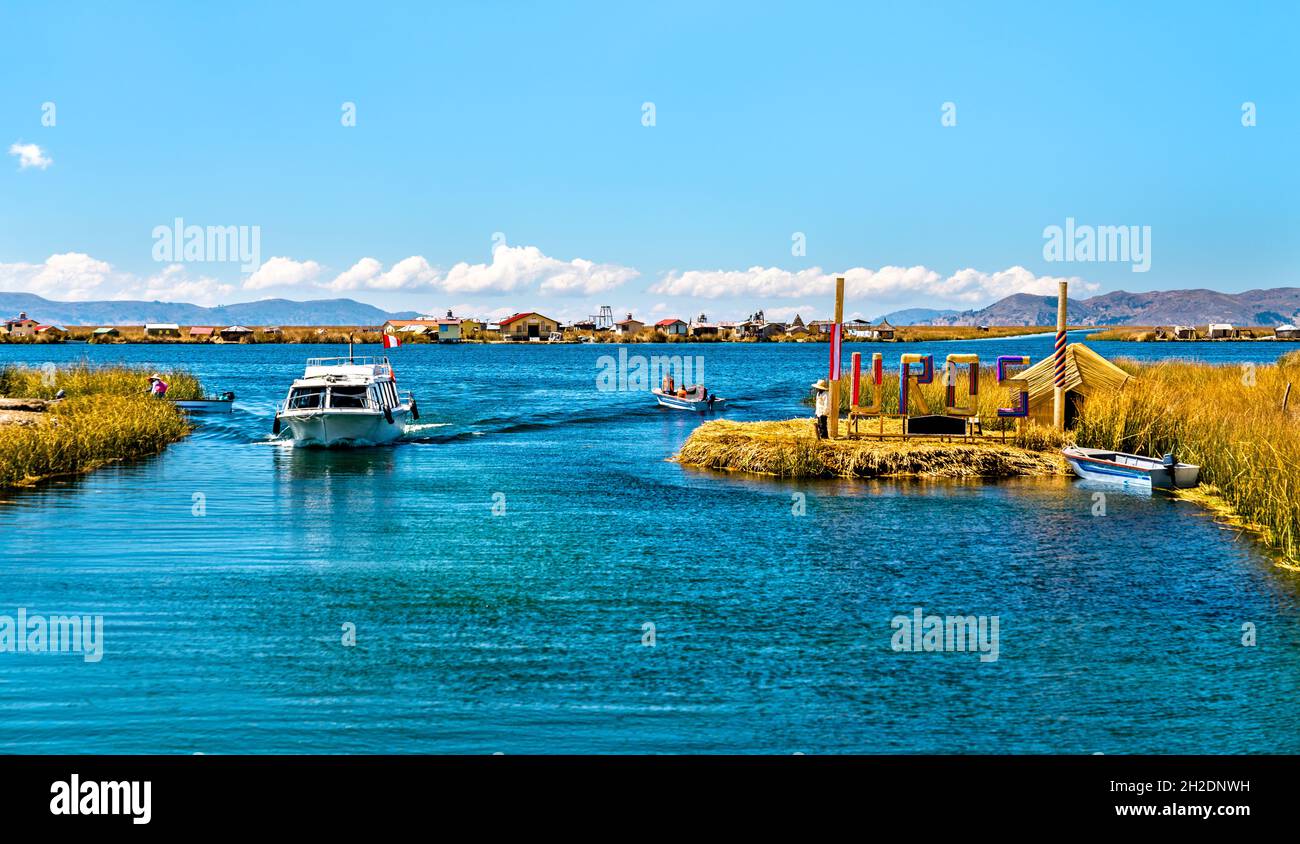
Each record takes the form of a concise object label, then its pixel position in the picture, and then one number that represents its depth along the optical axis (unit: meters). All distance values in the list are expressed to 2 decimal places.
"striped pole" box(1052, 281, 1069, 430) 37.72
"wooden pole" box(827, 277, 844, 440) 34.53
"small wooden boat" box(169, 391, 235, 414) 63.75
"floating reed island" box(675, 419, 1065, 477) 35.62
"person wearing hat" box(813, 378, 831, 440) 39.12
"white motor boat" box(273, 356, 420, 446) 45.97
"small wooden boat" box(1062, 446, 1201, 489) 32.84
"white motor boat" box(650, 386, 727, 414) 70.56
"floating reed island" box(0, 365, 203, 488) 37.12
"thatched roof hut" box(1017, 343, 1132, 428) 39.59
